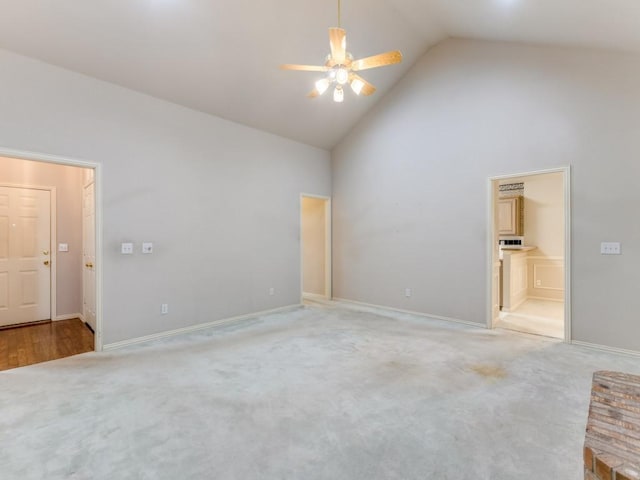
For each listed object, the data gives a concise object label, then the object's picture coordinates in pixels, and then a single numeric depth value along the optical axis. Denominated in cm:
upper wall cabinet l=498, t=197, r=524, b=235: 677
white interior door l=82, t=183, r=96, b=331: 437
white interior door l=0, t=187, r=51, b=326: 463
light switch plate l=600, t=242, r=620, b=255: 350
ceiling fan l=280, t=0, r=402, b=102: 270
